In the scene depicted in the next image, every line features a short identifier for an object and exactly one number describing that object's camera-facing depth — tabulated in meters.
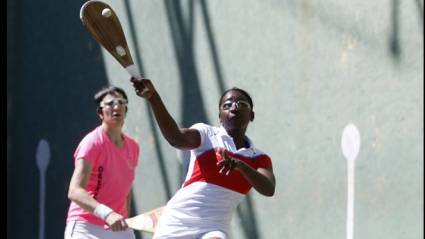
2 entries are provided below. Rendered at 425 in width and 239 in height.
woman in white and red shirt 10.91
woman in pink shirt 13.09
